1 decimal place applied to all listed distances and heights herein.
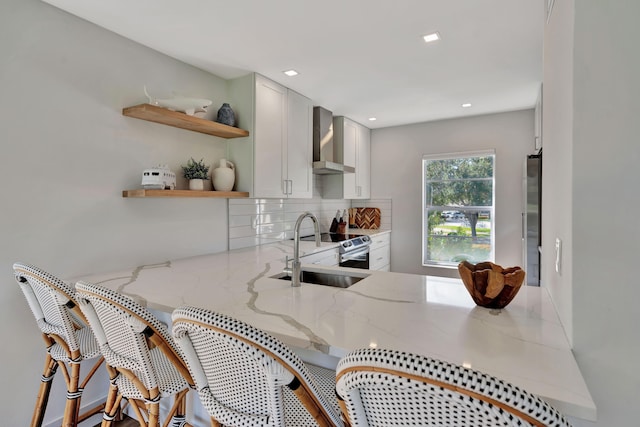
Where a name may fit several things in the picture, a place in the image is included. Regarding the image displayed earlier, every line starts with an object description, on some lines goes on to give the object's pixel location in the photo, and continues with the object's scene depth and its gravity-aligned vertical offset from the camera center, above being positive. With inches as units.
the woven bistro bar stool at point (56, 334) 51.1 -21.3
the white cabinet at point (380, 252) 156.9 -23.7
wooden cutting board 183.8 -7.2
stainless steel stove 131.3 -17.8
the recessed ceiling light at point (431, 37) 80.9 +41.9
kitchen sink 75.4 -17.4
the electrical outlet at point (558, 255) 41.9 -6.6
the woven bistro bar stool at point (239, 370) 29.1 -15.9
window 157.6 -1.7
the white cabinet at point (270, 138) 106.0 +23.8
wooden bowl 47.0 -11.5
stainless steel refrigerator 88.1 -3.5
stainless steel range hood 137.7 +27.5
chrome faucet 63.8 -11.2
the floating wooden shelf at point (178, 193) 77.4 +3.4
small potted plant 92.7 +9.2
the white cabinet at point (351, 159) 157.8 +23.8
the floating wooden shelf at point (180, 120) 78.2 +22.6
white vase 101.1 +9.0
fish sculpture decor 84.4 +26.9
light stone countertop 32.5 -15.7
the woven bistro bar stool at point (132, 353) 40.9 -20.0
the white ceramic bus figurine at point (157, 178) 80.1 +7.0
